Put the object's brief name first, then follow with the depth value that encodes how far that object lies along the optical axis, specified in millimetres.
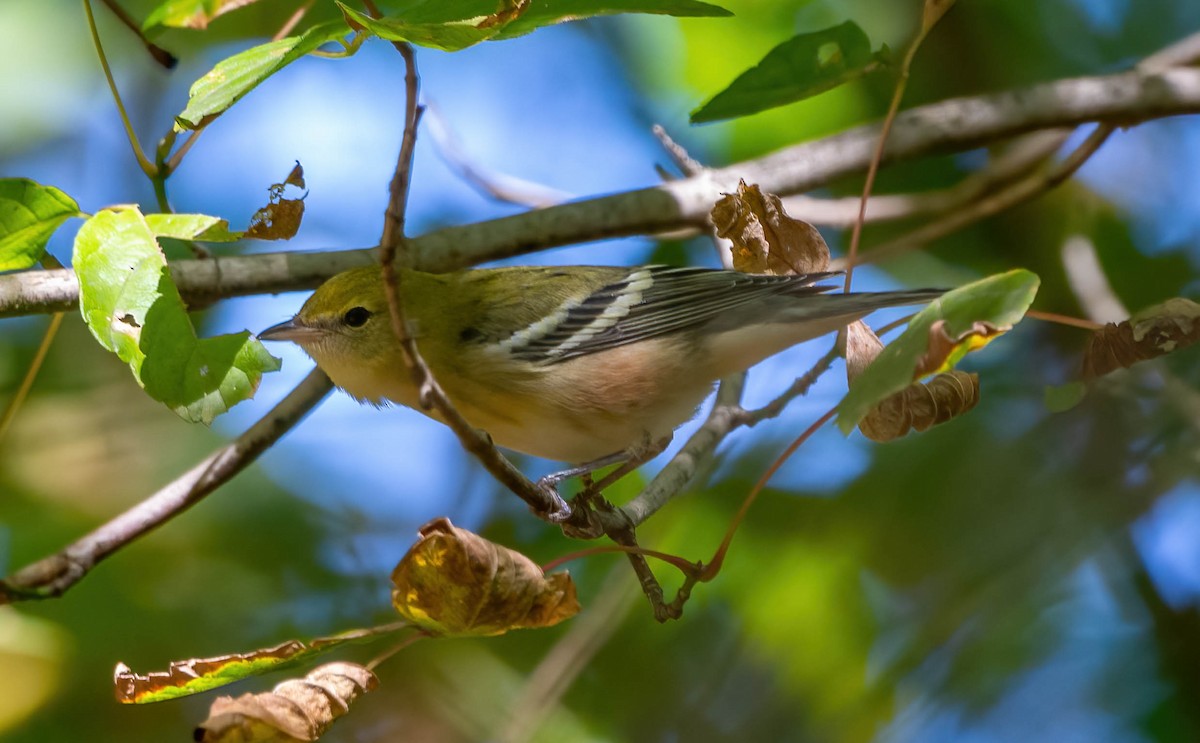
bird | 5852
